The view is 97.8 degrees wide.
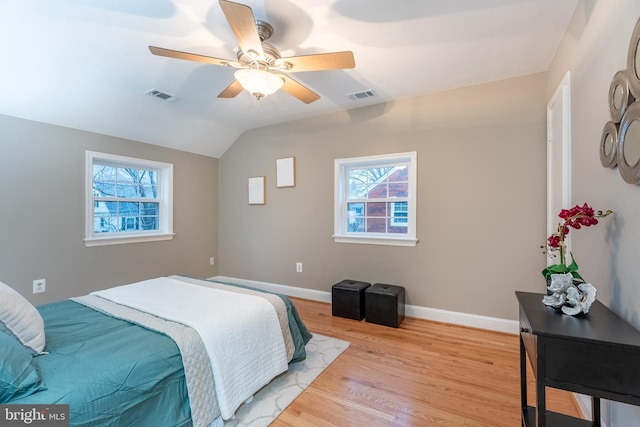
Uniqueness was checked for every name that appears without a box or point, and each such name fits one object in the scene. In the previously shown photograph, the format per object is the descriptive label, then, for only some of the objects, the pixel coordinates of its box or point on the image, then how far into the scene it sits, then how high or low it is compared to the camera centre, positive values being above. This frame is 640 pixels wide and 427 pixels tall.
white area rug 1.69 -1.23
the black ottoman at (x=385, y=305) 2.96 -0.99
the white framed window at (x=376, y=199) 3.30 +0.18
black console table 0.93 -0.50
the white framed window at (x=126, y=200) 3.42 +0.20
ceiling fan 1.72 +1.04
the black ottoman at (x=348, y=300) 3.17 -1.00
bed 1.11 -0.67
